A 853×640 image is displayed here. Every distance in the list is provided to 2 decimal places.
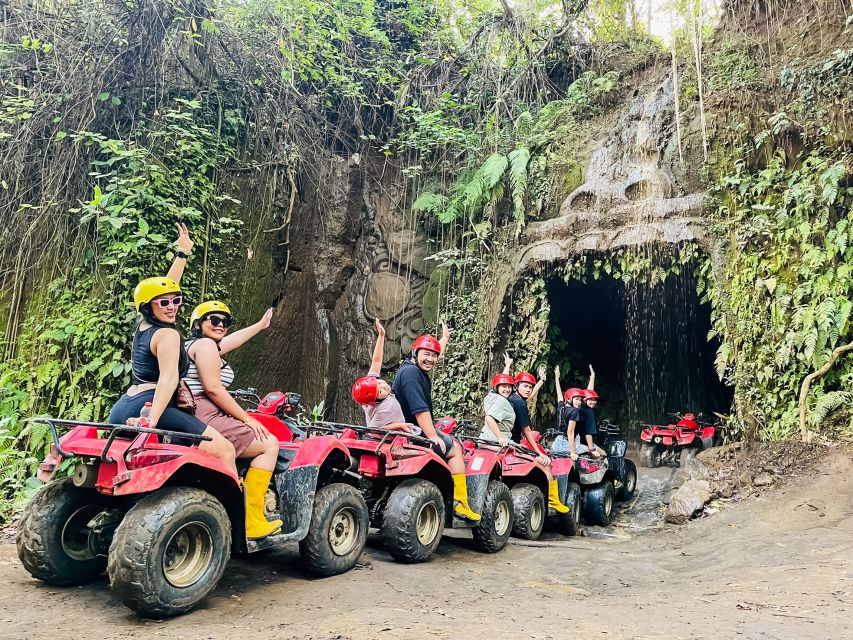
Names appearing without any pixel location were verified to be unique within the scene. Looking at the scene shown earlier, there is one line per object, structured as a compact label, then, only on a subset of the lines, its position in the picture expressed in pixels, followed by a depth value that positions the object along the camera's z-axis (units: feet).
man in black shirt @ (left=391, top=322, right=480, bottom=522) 19.44
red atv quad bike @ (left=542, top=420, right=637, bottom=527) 30.35
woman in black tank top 12.76
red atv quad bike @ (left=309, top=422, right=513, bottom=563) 17.69
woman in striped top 14.03
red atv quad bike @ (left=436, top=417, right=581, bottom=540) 24.14
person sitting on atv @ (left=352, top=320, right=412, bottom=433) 18.80
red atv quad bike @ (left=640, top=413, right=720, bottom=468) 42.11
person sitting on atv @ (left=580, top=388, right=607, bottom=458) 30.99
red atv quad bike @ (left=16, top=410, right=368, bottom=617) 11.51
